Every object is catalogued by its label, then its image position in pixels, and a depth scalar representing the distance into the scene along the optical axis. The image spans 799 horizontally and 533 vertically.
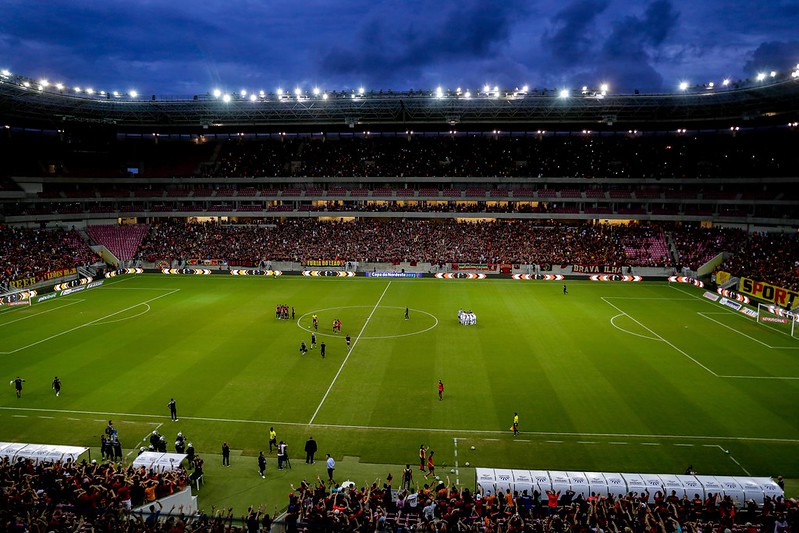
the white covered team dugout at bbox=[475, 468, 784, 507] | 16.72
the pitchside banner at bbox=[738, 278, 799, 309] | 44.16
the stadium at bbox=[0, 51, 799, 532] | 17.98
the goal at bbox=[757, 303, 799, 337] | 39.97
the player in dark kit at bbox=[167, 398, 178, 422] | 24.56
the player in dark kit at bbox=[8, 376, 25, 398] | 27.12
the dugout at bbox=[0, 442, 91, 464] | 18.80
